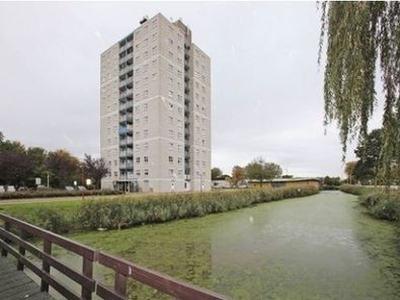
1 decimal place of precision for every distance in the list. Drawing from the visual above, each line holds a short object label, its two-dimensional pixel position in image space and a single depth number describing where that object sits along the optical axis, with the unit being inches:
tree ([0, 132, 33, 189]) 1277.1
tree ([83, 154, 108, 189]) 1619.1
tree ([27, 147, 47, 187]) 1595.2
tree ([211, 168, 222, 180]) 3703.2
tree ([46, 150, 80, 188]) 1855.3
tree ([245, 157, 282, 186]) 2283.5
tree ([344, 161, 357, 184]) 2483.8
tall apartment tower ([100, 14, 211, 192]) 1739.7
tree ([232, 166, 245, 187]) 2987.0
